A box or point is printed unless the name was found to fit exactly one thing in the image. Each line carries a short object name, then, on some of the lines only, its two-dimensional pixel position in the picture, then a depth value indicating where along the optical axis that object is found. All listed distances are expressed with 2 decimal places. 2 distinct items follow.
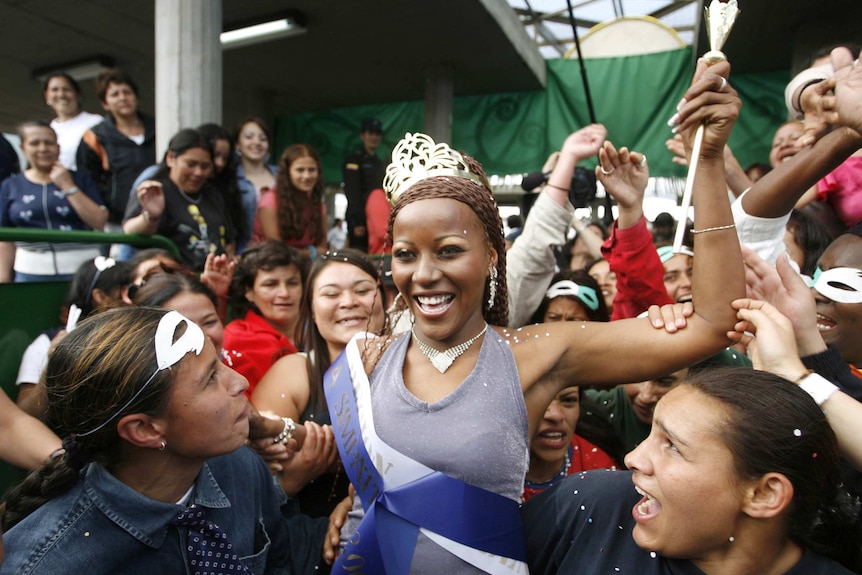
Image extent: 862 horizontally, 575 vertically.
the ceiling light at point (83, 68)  8.38
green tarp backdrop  7.86
